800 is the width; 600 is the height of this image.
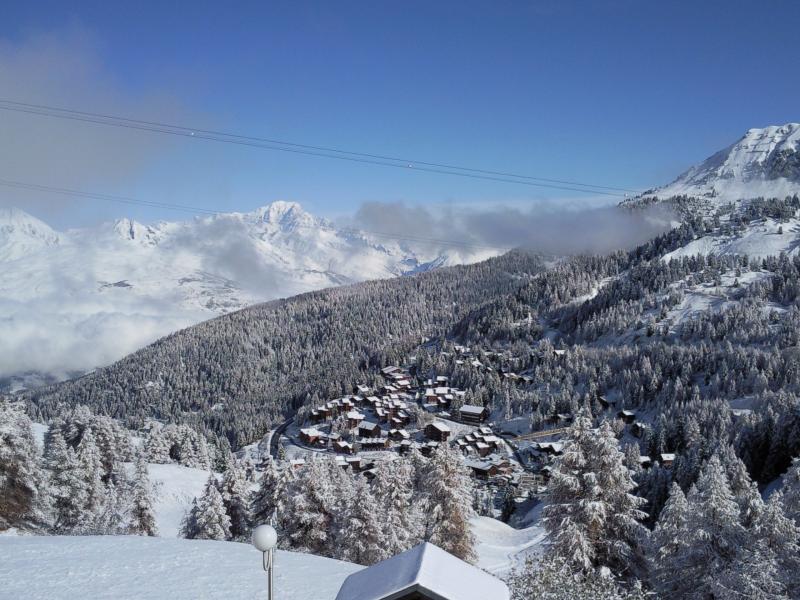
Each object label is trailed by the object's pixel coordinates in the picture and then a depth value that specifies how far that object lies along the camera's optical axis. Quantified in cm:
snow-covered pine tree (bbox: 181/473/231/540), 3738
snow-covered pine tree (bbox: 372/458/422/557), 3159
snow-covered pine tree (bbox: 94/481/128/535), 3525
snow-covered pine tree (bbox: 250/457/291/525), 3741
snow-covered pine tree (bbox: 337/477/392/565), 3062
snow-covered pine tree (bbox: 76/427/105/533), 4147
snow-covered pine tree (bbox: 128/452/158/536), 3859
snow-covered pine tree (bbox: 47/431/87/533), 3919
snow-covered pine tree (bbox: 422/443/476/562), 3159
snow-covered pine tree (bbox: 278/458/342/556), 3347
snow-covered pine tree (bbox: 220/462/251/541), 4253
